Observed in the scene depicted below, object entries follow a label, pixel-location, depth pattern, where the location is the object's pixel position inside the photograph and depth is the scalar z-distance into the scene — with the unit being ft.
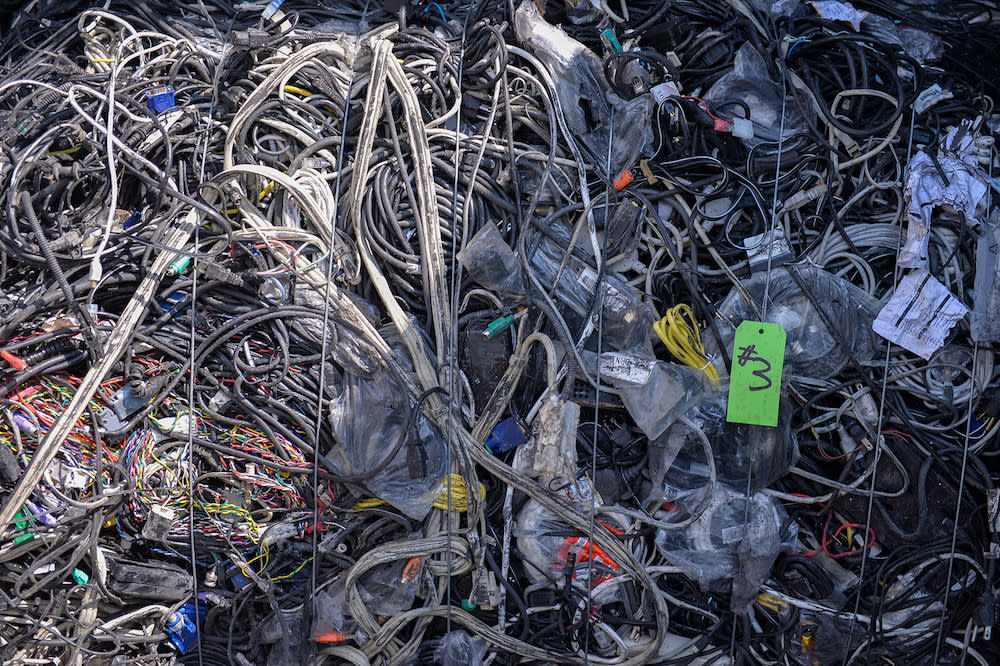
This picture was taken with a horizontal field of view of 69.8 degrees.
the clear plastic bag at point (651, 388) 7.00
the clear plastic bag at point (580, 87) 7.77
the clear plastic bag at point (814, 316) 7.42
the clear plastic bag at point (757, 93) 7.97
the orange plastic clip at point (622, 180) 7.64
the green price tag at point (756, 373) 7.07
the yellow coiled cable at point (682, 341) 7.28
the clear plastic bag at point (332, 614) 7.18
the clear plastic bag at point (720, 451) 7.25
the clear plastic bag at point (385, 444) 7.23
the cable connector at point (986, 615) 7.20
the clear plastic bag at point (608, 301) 7.39
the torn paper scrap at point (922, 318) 7.38
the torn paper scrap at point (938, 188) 7.49
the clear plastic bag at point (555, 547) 7.34
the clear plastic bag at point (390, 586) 7.31
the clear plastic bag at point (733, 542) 7.17
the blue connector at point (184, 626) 7.43
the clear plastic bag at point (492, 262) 7.23
